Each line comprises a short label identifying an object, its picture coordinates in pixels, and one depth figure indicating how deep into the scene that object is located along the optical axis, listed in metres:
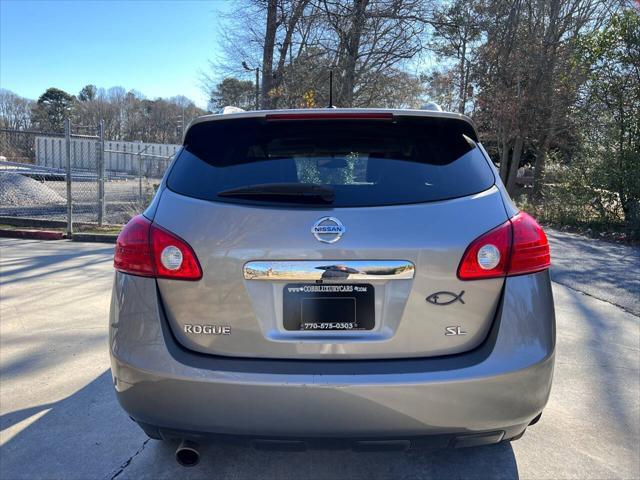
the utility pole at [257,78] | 18.24
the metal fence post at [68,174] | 10.38
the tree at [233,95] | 23.02
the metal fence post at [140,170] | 14.57
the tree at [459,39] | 16.80
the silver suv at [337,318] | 1.92
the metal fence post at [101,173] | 11.19
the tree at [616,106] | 12.46
